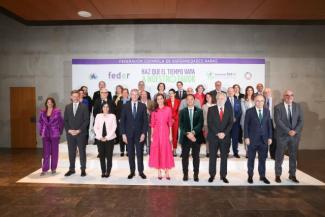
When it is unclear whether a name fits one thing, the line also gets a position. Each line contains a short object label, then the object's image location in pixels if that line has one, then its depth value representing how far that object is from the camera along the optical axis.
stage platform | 5.18
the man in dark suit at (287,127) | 5.25
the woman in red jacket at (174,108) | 6.31
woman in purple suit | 5.58
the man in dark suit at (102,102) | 6.01
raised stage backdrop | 8.35
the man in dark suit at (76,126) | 5.50
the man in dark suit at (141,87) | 6.69
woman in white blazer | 5.36
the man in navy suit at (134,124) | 5.33
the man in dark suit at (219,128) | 5.11
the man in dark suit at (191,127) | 5.13
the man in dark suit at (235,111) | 6.23
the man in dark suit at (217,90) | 6.54
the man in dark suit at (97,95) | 6.77
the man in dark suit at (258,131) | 5.09
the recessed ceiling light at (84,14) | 7.05
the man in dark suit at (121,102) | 6.36
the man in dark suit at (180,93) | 6.82
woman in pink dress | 5.22
